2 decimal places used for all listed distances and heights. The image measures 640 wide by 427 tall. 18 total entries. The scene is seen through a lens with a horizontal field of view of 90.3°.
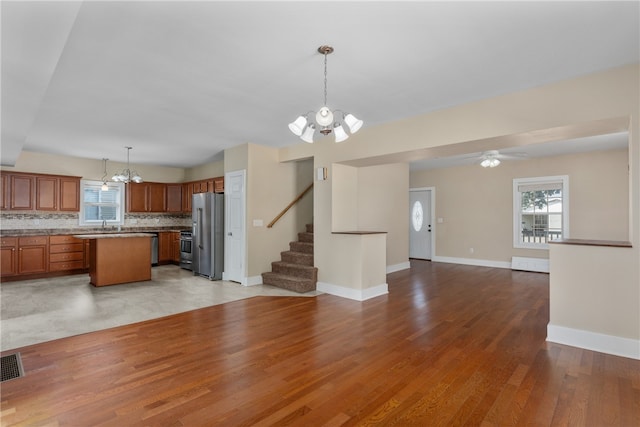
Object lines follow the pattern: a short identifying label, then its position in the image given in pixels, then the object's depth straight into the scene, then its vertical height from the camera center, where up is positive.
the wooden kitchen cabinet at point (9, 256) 5.94 -0.77
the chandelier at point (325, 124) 2.61 +0.81
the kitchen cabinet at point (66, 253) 6.46 -0.78
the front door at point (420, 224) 8.87 -0.24
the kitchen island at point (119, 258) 5.55 -0.78
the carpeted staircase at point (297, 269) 5.35 -0.95
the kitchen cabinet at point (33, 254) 6.13 -0.76
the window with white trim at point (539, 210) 6.77 +0.13
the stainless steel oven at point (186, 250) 7.27 -0.81
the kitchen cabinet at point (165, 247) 8.09 -0.80
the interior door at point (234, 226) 5.95 -0.21
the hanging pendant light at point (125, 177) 6.43 +0.79
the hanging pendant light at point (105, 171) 7.56 +1.05
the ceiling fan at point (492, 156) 6.05 +1.16
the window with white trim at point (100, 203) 7.41 +0.29
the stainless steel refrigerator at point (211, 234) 6.34 -0.37
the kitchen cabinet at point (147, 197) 7.96 +0.48
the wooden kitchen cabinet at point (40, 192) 6.21 +0.48
